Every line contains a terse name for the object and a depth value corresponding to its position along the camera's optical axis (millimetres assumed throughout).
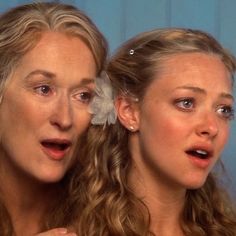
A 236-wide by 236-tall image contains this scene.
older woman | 2290
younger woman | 2203
